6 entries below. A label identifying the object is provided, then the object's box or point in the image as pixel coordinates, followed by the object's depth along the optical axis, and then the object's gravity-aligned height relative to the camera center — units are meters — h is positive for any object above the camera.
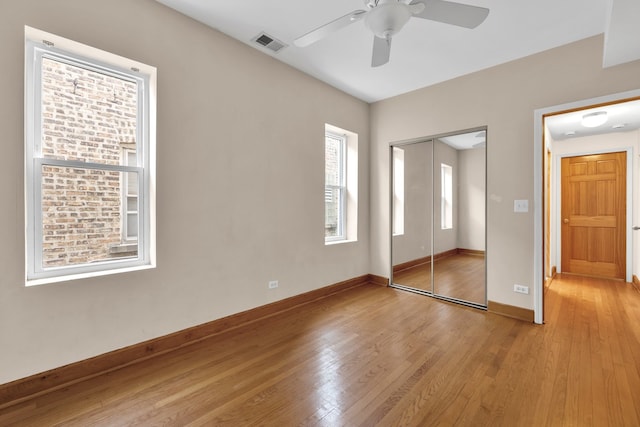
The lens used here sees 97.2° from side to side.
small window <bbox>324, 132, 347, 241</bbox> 4.29 +0.43
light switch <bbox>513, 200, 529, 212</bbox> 3.15 +0.09
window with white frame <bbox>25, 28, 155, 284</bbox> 1.98 +0.42
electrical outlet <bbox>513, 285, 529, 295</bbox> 3.16 -0.86
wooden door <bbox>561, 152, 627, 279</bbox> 4.67 -0.04
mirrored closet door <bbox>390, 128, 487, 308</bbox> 3.67 -0.04
